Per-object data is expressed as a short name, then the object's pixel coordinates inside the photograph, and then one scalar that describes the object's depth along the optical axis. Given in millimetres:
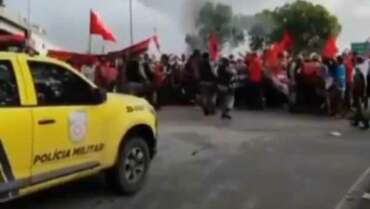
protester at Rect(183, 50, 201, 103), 21406
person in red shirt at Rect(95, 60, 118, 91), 21172
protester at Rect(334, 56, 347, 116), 20094
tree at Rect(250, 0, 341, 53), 89125
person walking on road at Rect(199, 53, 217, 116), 19781
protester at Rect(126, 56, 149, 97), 19422
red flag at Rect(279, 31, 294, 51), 26428
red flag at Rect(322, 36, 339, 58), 25891
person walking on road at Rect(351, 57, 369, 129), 17609
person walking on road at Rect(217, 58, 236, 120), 19078
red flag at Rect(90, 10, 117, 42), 22000
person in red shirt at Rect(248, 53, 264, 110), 22281
